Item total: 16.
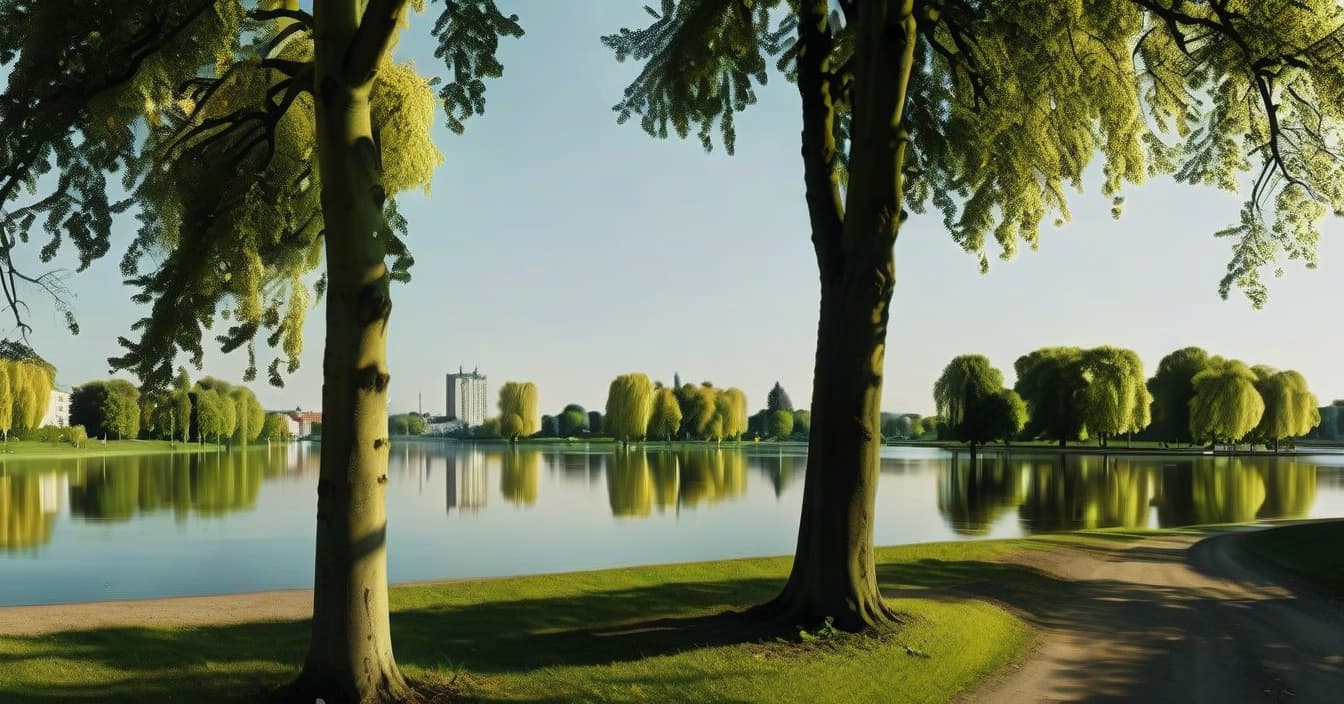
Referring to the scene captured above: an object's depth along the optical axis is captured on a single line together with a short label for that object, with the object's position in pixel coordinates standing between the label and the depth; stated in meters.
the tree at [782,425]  161.12
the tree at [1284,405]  80.56
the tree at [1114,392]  73.31
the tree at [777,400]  176.25
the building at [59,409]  120.50
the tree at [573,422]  167.62
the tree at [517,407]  119.69
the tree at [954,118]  10.24
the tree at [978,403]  71.69
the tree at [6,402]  67.21
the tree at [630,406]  103.75
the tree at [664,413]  111.50
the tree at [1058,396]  77.94
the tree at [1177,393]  88.38
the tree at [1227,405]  73.25
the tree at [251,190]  6.93
